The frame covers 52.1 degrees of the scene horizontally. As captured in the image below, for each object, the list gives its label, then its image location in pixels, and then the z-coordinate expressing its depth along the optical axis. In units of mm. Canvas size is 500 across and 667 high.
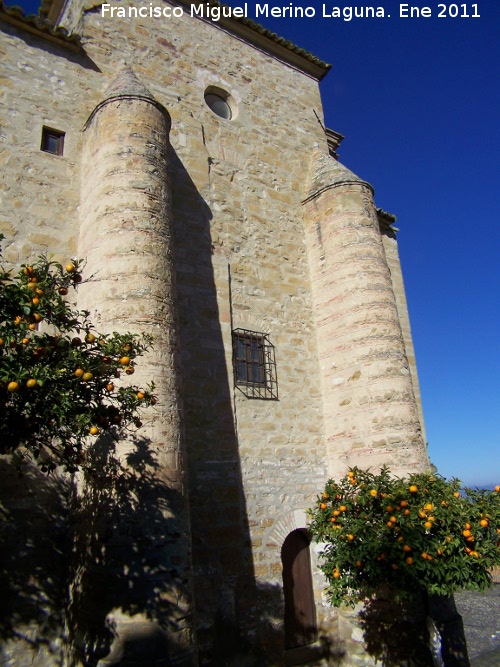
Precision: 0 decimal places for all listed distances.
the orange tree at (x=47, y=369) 3379
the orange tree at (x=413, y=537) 5051
